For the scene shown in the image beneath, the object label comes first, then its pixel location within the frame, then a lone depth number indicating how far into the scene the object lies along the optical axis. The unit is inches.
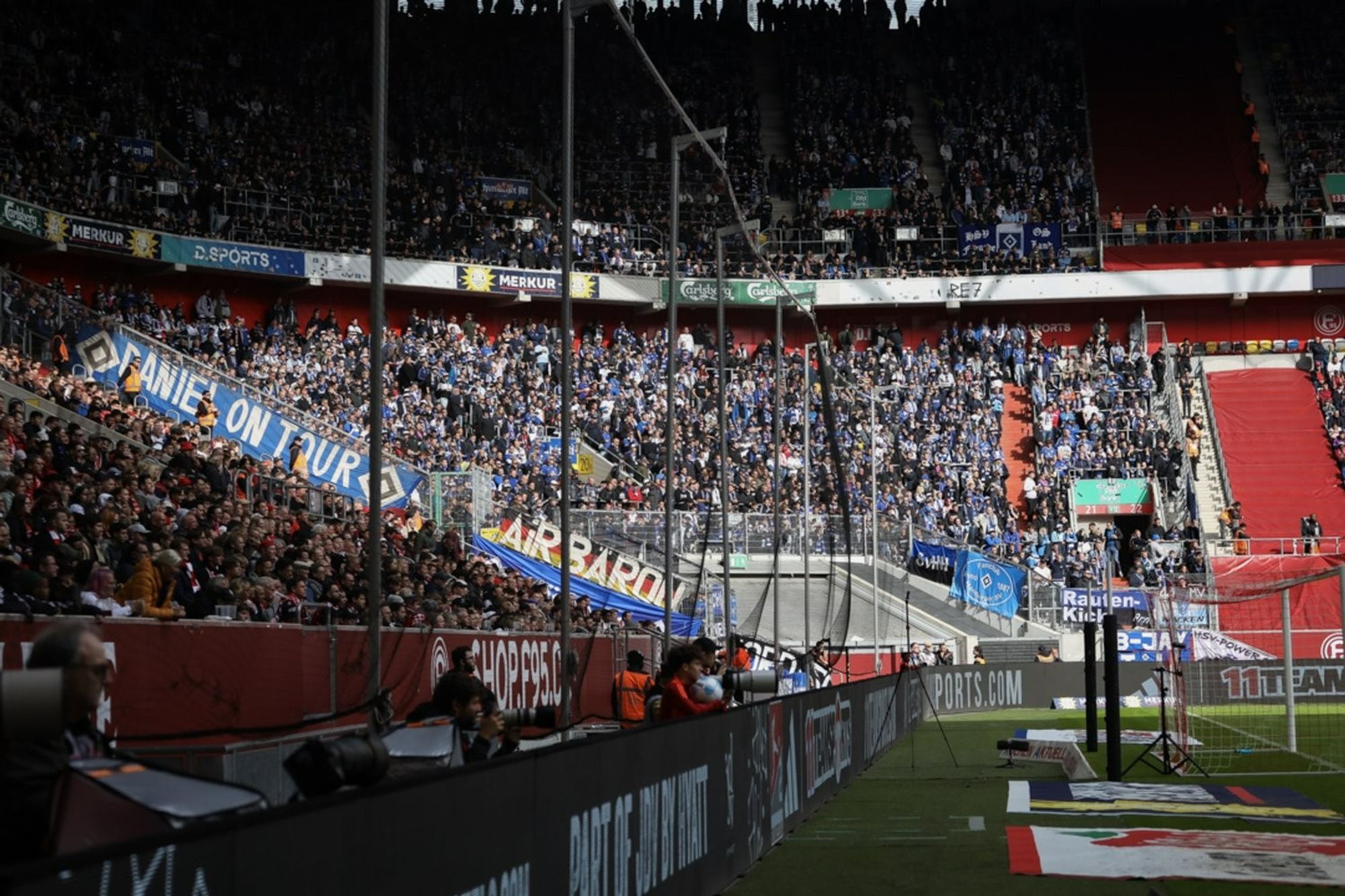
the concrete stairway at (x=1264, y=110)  2283.5
